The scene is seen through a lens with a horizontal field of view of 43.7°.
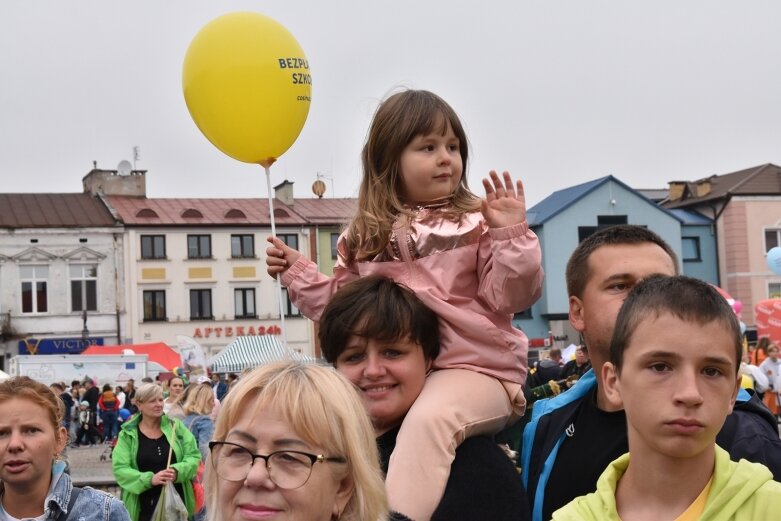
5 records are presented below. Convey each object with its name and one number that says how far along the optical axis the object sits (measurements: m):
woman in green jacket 8.67
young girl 2.89
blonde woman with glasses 2.23
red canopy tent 34.75
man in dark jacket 3.06
